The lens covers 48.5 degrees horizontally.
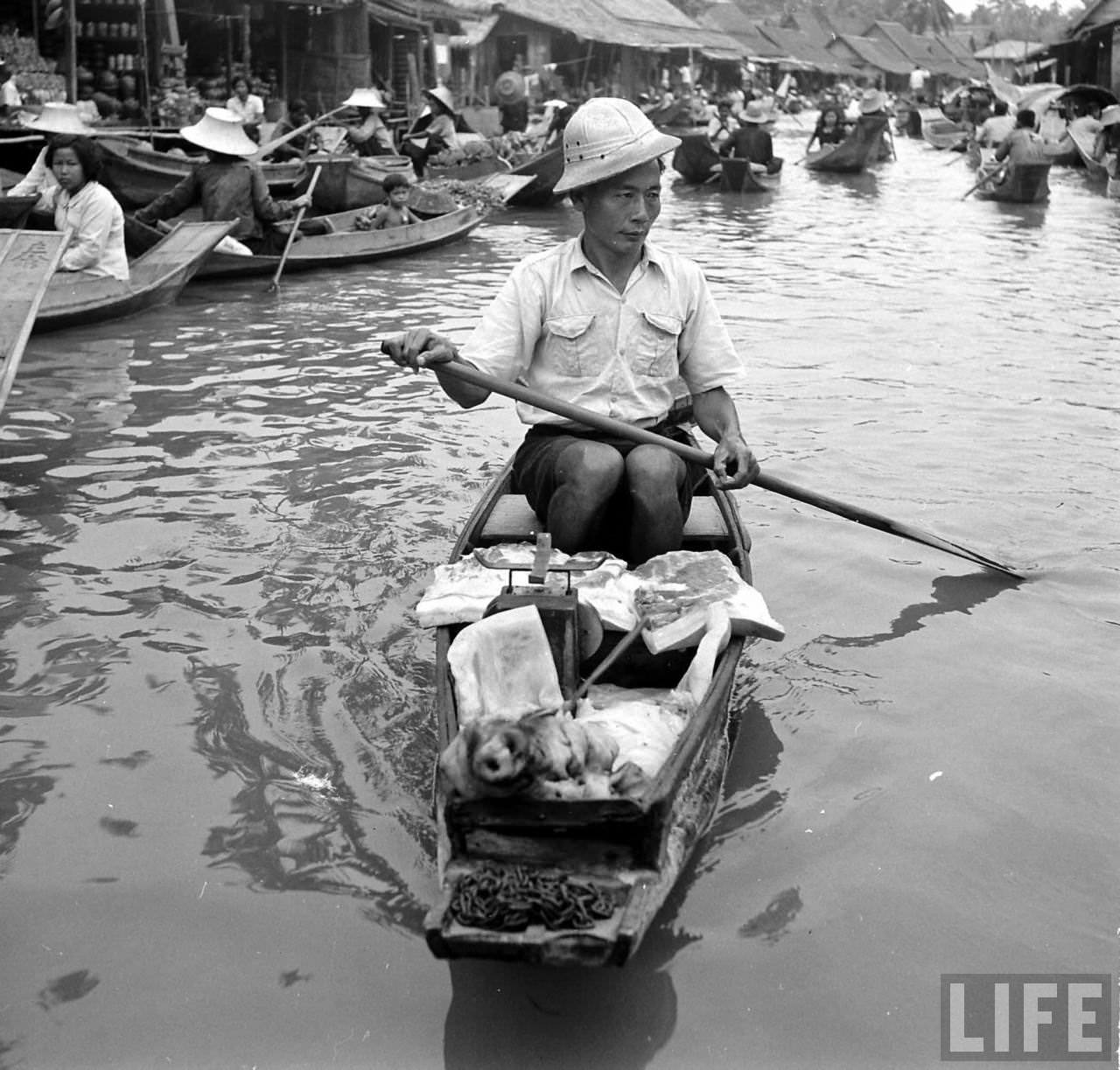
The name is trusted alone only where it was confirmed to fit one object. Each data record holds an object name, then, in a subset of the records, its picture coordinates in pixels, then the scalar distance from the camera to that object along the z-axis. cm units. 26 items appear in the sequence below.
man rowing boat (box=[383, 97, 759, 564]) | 313
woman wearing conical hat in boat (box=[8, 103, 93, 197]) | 740
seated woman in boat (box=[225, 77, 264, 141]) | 1489
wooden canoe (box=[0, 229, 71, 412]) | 489
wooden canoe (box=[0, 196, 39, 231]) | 729
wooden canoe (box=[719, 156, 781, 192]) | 1777
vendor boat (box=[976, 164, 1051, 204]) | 1606
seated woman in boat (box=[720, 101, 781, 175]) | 1852
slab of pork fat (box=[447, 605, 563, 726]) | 252
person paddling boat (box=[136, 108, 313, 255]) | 877
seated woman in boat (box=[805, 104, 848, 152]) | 2286
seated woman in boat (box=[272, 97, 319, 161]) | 1330
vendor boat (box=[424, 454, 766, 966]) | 195
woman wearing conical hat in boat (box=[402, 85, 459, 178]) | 1536
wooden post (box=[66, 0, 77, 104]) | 1202
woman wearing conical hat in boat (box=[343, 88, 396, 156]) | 1485
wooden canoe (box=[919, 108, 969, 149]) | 2914
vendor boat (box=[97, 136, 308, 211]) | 1005
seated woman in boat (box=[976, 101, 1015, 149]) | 2102
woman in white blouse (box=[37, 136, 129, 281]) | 690
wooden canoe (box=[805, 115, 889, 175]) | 2027
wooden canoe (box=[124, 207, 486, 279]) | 909
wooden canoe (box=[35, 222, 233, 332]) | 737
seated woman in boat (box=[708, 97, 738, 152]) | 2014
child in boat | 1080
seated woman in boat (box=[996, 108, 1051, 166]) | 1659
